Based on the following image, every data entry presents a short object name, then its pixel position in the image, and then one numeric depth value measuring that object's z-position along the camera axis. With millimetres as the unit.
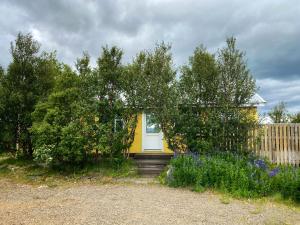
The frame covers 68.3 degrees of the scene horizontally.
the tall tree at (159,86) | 8680
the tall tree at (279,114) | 17634
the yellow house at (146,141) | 11898
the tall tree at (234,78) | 8662
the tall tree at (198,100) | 8560
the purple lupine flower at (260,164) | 6850
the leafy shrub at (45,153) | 8047
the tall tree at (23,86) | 9695
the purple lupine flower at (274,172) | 6185
